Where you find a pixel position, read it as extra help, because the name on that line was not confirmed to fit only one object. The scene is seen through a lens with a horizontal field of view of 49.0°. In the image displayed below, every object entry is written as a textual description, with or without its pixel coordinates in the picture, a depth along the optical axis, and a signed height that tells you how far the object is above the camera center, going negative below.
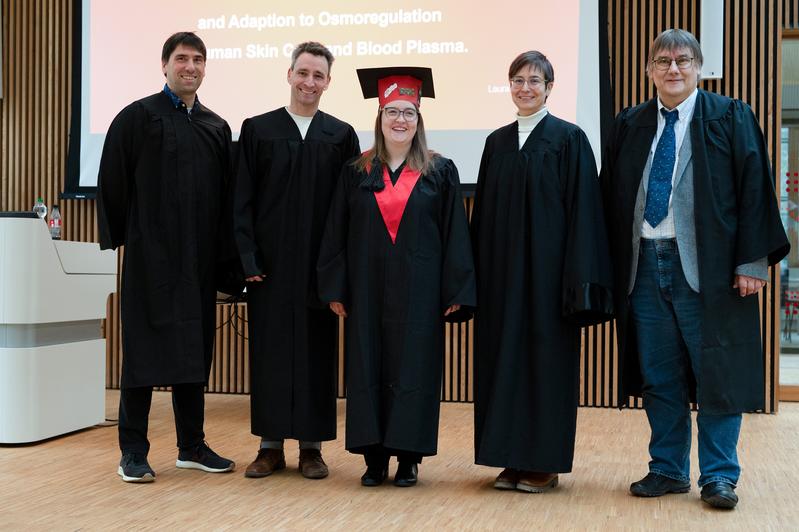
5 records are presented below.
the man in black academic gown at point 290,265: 3.38 -0.01
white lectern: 4.07 -0.34
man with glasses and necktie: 2.96 +0.03
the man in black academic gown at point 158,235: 3.35 +0.11
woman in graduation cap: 3.17 -0.05
